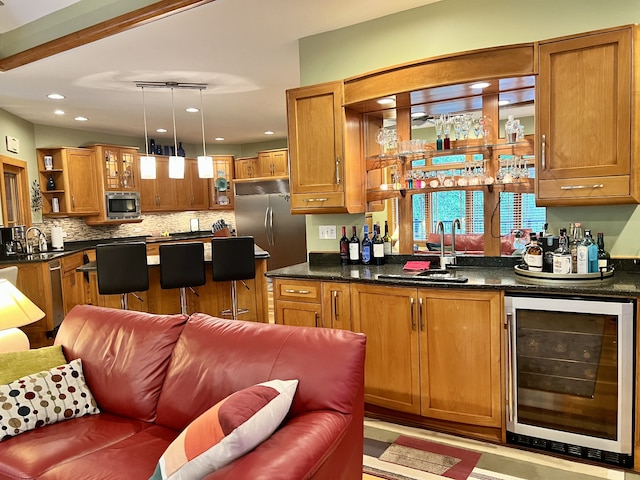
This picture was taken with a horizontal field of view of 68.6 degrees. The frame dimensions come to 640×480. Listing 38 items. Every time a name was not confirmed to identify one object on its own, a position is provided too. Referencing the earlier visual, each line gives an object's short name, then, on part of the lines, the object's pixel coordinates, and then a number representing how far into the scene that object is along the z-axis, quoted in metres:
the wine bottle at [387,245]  3.58
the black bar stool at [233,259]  4.23
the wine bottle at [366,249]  3.54
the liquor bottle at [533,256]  2.73
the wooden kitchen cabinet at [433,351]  2.61
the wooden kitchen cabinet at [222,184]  8.66
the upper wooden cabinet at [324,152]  3.39
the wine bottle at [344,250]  3.62
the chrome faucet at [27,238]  5.72
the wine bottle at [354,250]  3.57
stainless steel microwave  7.15
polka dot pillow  1.92
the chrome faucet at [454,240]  3.22
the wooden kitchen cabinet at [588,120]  2.48
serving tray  2.53
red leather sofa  1.48
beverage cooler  2.31
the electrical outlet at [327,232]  3.79
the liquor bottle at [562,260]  2.60
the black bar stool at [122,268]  4.01
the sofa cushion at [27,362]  2.10
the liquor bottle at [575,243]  2.62
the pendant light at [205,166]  4.65
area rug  2.33
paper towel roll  6.18
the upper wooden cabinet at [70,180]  6.67
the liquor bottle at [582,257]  2.58
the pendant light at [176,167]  4.67
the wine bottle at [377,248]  3.49
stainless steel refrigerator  7.80
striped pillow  1.29
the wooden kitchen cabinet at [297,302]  3.19
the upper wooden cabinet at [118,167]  7.09
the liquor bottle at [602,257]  2.62
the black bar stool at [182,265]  4.12
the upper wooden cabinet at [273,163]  8.17
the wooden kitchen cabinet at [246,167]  8.52
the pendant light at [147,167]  4.63
